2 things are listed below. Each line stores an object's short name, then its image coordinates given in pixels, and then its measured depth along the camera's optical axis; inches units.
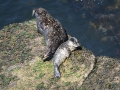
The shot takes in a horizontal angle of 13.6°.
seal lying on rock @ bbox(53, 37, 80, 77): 652.2
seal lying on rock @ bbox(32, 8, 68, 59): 699.4
